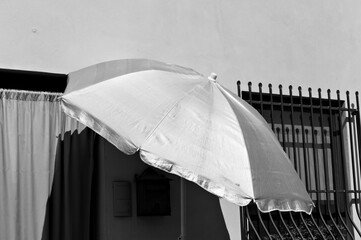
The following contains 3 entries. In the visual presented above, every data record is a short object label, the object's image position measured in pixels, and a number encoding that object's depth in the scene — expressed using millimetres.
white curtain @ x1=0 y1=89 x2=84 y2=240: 6371
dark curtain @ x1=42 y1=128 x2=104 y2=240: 6531
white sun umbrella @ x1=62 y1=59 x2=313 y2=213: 5457
